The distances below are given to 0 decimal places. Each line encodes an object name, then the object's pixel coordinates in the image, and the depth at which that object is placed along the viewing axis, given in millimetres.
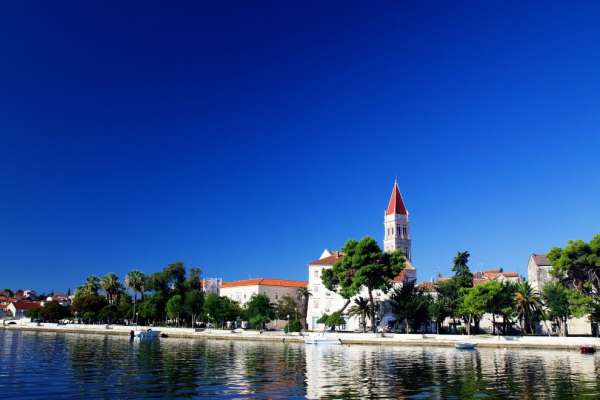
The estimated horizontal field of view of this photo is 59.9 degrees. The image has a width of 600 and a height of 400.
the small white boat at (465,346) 59062
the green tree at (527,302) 69062
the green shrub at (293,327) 86000
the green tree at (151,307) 101500
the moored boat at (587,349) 51688
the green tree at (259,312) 92375
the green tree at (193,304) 100250
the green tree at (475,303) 67250
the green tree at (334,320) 86125
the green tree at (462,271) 79688
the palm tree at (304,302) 97062
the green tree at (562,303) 62781
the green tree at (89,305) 111938
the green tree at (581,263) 66562
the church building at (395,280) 94750
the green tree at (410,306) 76500
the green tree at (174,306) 98494
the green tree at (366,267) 77250
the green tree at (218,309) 96500
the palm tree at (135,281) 110875
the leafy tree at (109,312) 108688
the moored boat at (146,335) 83688
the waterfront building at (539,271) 88250
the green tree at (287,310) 103312
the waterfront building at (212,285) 141500
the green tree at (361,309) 82875
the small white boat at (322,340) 69094
